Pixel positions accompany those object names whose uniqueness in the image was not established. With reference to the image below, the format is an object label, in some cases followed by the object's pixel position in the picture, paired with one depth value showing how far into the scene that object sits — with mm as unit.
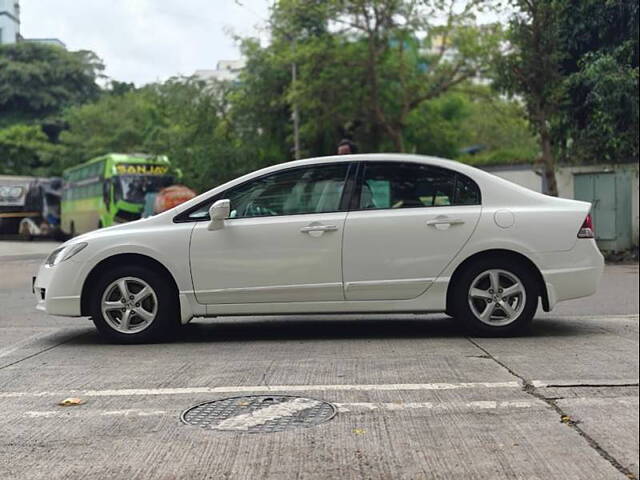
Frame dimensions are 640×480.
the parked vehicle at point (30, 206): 16641
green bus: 27281
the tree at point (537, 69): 15234
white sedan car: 6250
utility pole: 23422
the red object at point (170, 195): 19297
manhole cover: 3986
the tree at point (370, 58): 21672
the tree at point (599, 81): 10352
